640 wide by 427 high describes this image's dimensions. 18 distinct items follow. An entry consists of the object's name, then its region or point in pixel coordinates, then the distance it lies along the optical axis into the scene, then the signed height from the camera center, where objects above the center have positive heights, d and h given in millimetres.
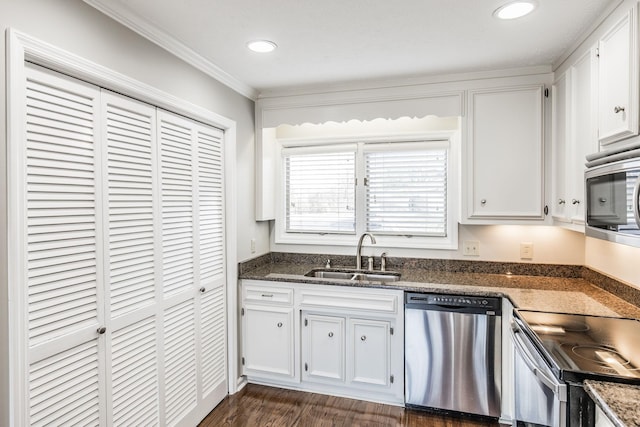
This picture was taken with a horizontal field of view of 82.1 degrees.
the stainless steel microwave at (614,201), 1317 +40
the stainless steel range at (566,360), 1313 -565
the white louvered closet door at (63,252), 1408 -167
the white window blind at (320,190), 3268 +196
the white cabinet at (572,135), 1942 +440
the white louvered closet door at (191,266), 2164 -355
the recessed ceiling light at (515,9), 1703 +966
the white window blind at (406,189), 3023 +195
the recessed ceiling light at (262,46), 2111 +976
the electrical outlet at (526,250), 2795 -294
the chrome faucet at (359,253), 3032 -345
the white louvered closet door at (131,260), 1772 -250
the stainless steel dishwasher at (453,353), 2348 -932
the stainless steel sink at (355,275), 2963 -524
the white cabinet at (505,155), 2514 +397
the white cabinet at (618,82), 1510 +575
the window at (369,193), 3029 +165
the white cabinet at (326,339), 2576 -941
